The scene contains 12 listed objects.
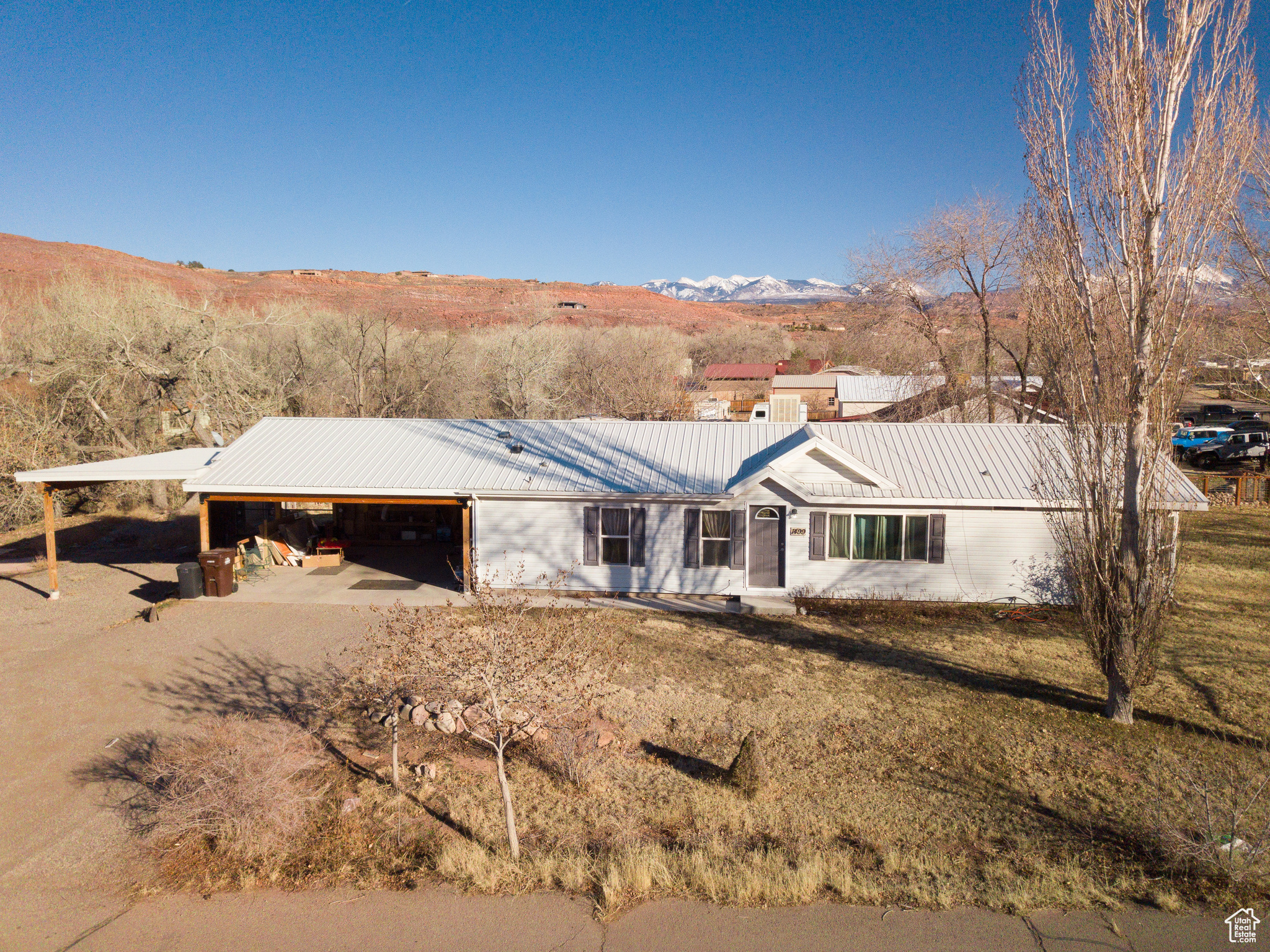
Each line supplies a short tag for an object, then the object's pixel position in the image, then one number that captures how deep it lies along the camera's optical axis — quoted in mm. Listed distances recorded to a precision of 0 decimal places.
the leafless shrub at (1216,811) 6477
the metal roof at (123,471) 15383
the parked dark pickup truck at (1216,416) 41188
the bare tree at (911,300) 27594
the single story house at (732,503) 15039
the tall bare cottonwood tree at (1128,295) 8680
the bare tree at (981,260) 25594
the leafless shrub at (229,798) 6998
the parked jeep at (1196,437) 34406
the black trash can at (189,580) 15297
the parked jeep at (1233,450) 32250
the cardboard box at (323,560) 18438
